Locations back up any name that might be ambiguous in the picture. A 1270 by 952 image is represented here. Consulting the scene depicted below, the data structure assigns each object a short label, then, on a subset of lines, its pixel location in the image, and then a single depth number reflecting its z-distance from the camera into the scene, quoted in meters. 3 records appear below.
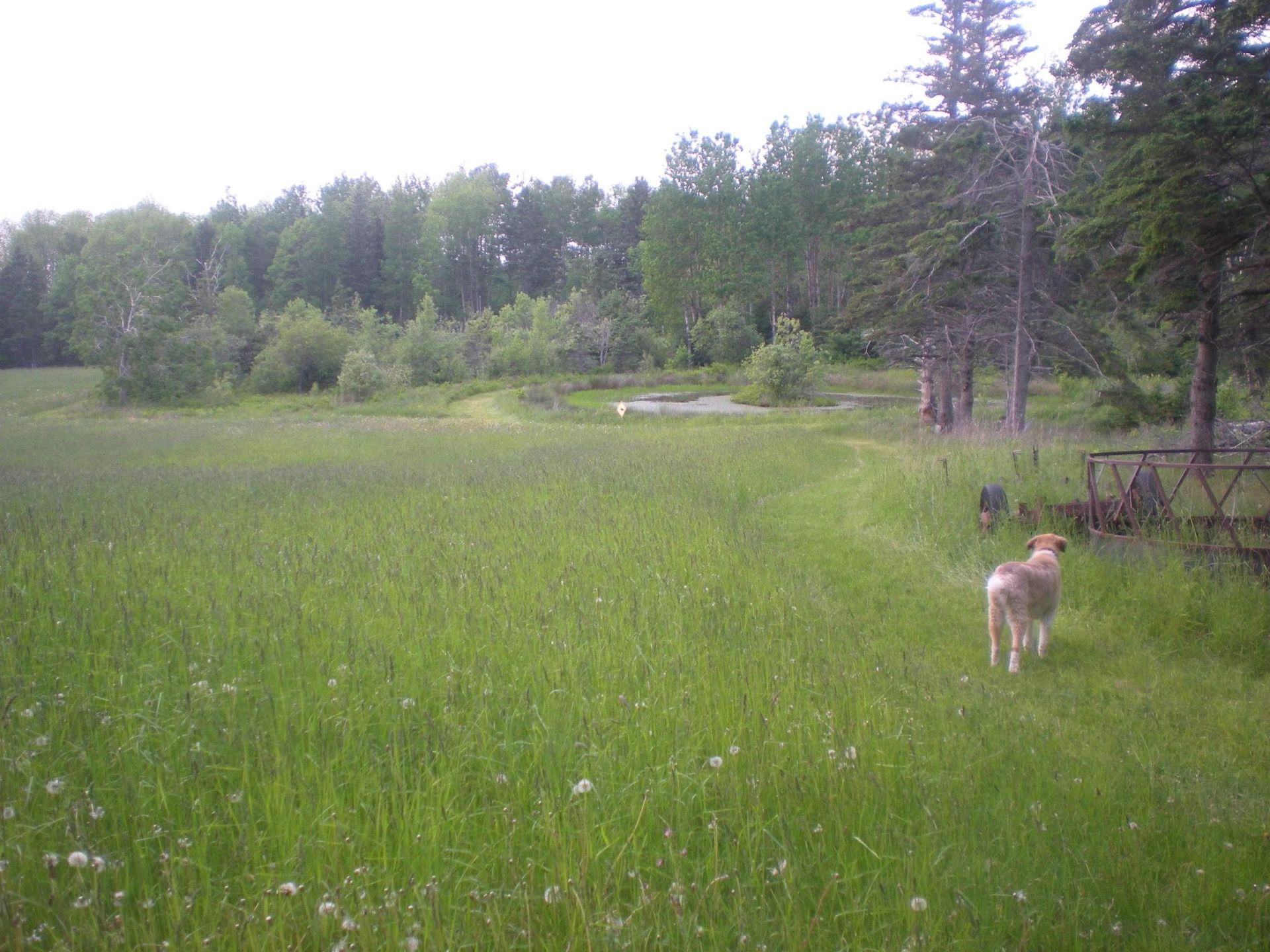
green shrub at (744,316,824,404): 41.81
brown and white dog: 5.89
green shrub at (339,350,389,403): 51.16
